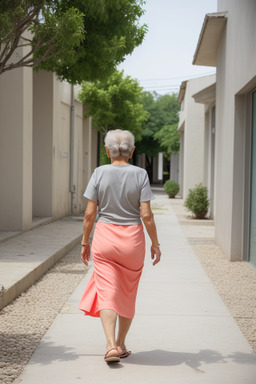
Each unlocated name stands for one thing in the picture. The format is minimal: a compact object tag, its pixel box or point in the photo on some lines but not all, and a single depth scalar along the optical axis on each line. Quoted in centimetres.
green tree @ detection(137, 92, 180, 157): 4659
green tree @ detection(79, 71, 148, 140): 2936
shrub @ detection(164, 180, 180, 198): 3206
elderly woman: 461
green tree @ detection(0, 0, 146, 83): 812
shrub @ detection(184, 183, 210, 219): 1881
